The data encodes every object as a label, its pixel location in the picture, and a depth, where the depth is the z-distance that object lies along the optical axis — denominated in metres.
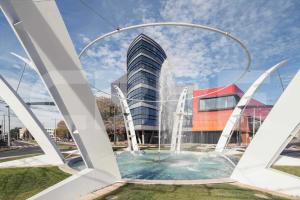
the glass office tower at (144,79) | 61.22
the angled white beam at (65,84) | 6.10
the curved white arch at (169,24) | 11.20
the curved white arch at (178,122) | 25.50
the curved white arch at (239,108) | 22.64
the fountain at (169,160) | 14.03
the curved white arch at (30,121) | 13.50
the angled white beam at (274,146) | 8.73
